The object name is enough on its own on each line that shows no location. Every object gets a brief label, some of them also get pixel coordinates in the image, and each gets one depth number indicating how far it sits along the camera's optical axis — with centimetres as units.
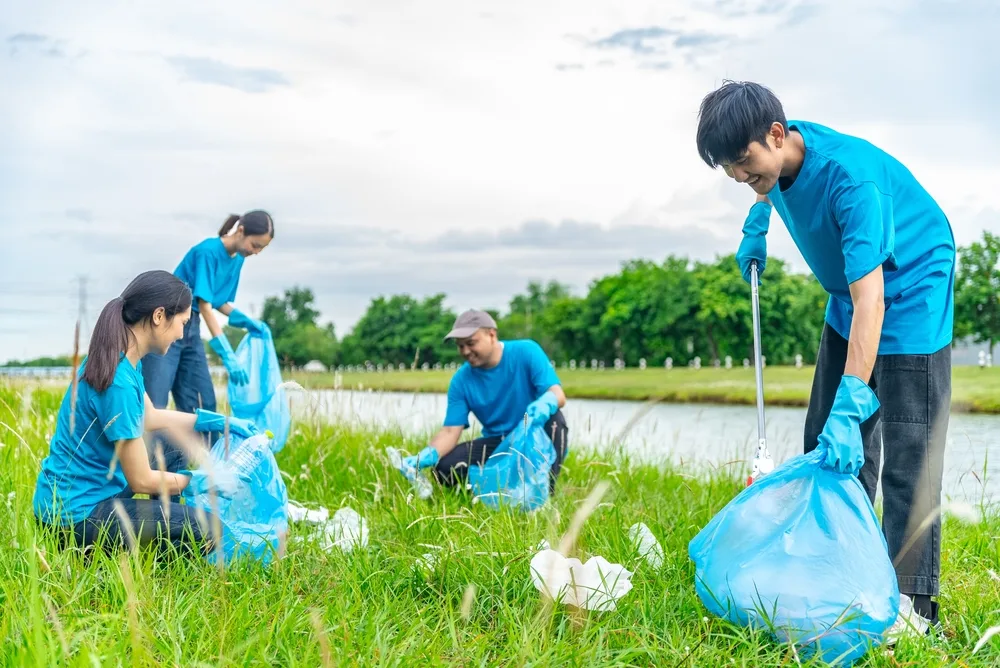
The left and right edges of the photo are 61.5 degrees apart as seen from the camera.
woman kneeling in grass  230
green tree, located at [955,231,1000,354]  2812
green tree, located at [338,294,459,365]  5091
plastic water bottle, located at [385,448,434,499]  352
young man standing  207
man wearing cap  382
